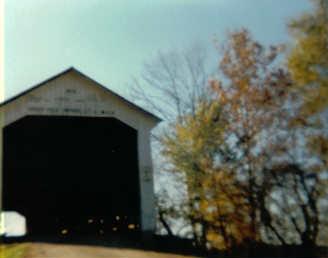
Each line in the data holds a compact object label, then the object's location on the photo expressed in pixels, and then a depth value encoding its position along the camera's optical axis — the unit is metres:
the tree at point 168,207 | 21.97
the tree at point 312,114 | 19.52
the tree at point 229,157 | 19.94
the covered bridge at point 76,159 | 16.94
